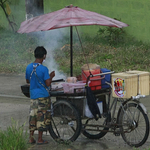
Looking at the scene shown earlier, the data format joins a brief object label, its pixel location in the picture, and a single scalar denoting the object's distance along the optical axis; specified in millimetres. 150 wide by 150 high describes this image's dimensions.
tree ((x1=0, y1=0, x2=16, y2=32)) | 34706
